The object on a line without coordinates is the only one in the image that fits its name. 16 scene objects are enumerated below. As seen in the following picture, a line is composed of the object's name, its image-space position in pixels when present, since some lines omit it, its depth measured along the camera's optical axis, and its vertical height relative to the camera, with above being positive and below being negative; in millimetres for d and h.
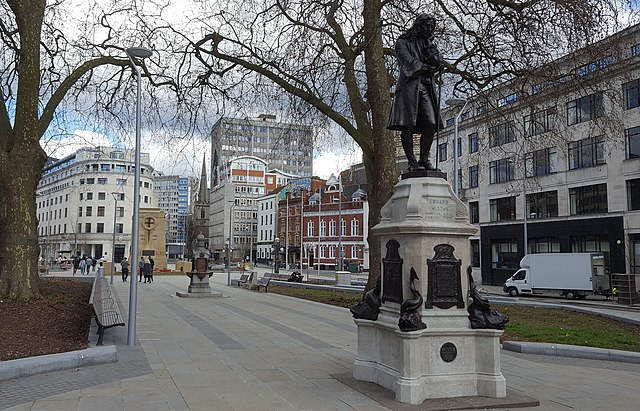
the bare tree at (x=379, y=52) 14594 +5957
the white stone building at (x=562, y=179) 15484 +4201
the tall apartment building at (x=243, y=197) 110500 +10945
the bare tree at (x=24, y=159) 14148 +2392
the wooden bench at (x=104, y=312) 10289 -1334
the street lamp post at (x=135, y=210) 11016 +836
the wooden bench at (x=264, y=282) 28480 -1715
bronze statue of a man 8031 +2363
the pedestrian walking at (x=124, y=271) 38250 -1460
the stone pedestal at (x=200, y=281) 23547 -1345
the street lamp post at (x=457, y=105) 19322 +5248
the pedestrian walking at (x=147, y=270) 36250 -1368
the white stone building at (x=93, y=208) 96438 +7653
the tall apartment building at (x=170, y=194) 191488 +19527
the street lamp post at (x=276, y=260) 55831 -1132
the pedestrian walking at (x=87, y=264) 52109 -1338
